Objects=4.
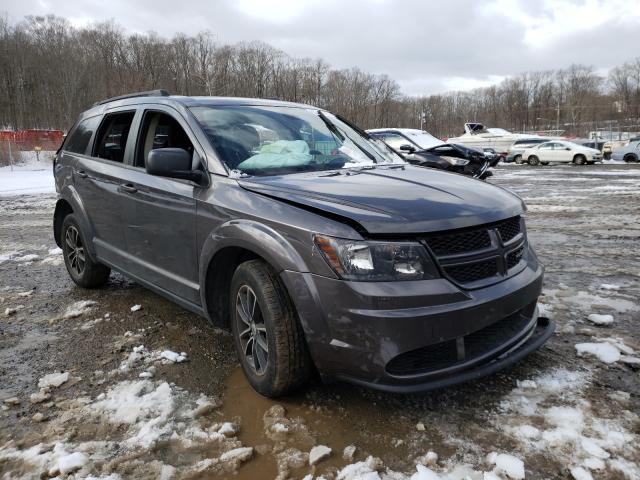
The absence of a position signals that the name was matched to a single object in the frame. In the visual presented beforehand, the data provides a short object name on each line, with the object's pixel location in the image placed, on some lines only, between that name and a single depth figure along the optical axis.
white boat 42.34
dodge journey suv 2.45
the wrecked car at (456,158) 9.31
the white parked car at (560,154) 29.64
